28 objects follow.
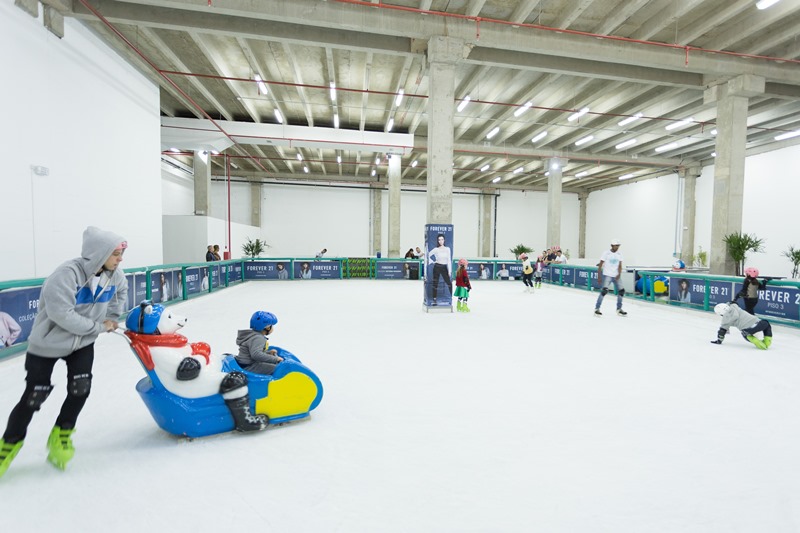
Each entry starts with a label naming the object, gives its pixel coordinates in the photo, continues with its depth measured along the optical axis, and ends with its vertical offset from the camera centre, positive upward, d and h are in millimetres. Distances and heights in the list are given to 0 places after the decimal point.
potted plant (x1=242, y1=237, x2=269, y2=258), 20619 -250
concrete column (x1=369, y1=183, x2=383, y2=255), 28578 +2604
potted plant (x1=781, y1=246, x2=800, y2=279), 15438 -264
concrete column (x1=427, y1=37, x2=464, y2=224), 9820 +2883
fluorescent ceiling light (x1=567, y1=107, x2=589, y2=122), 14953 +5404
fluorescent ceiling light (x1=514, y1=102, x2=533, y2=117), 14594 +5311
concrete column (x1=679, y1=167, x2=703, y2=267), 22859 +2264
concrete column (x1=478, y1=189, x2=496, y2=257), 30609 +2111
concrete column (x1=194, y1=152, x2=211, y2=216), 17750 +2772
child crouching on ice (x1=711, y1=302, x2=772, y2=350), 5715 -1063
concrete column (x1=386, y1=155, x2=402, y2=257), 20219 +1935
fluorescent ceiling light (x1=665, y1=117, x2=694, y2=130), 15431 +5103
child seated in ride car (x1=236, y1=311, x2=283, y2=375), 3023 -804
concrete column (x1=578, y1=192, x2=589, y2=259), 32509 +1769
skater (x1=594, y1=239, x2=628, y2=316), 8875 -501
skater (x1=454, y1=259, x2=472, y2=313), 9484 -1024
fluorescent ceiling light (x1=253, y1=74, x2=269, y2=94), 11841 +5050
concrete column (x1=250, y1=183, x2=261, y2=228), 27016 +2777
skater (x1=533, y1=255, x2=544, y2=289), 15492 -961
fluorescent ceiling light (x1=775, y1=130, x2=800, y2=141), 16859 +5014
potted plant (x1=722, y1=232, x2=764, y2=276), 11016 +148
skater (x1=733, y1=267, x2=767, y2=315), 6852 -678
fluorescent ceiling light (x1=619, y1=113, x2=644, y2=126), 15070 +5350
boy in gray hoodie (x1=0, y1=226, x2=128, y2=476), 2279 -525
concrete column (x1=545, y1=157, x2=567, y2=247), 21344 +2255
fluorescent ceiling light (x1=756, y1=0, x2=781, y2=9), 8461 +5318
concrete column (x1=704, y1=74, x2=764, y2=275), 11656 +2492
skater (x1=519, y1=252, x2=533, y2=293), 14032 -864
